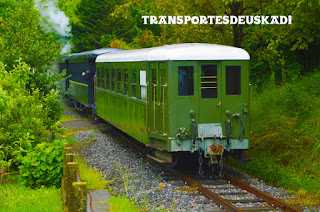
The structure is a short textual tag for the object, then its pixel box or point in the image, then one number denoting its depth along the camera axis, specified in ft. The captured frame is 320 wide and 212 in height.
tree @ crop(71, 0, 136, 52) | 167.73
